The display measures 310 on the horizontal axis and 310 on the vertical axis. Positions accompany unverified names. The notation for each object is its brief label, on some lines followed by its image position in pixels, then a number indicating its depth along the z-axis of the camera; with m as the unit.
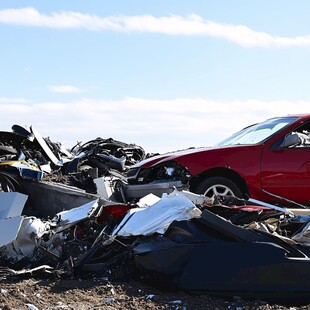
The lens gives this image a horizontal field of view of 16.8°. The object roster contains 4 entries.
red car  16.46
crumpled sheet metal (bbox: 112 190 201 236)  11.29
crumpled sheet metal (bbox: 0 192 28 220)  13.22
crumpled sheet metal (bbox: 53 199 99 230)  12.51
